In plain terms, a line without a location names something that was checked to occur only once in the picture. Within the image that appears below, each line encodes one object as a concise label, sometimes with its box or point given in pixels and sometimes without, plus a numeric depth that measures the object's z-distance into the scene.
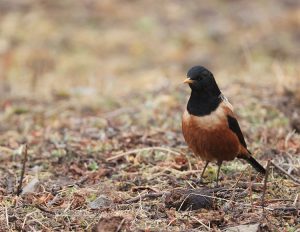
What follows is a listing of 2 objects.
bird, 10.73
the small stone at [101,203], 9.93
